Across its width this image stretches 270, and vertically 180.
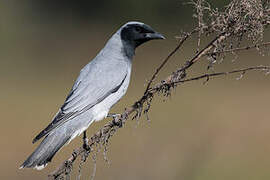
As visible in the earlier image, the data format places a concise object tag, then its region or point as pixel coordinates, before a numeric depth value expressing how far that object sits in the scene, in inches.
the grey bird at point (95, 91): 277.1
